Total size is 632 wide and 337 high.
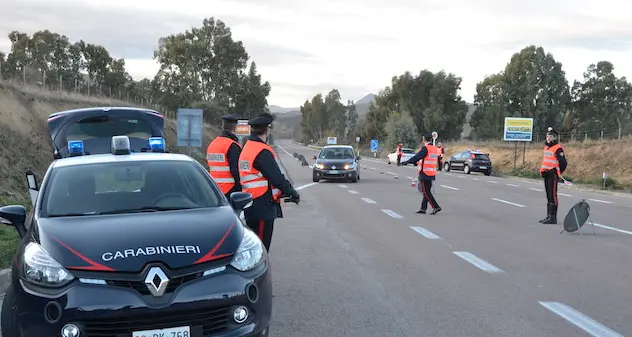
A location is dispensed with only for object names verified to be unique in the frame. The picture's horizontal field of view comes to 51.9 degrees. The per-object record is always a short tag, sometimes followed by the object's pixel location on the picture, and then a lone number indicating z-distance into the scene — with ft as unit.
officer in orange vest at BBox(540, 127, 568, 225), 43.73
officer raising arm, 47.70
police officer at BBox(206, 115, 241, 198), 25.50
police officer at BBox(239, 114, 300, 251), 21.08
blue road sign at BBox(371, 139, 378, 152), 273.89
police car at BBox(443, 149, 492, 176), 134.31
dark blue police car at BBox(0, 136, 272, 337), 12.98
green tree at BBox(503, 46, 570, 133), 260.83
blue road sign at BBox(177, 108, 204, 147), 73.41
